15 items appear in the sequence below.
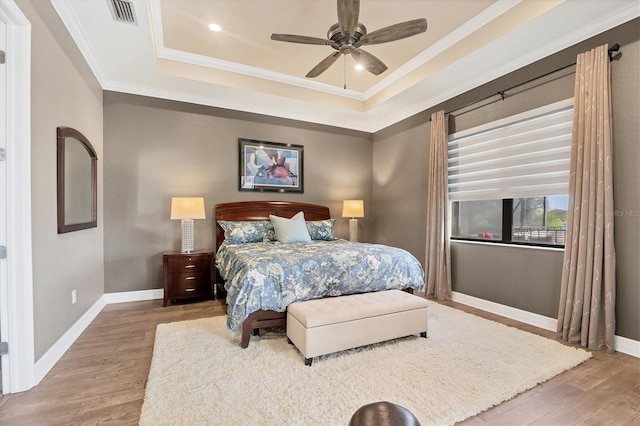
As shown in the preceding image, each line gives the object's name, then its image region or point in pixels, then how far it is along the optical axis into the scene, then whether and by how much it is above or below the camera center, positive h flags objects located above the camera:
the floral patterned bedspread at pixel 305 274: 2.48 -0.62
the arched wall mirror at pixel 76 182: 2.44 +0.24
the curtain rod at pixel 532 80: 2.50 +1.36
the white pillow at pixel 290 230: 3.97 -0.31
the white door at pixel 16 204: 1.82 +0.01
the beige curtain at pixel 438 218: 3.98 -0.13
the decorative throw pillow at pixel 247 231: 3.98 -0.33
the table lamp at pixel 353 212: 5.00 -0.07
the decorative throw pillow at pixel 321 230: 4.42 -0.34
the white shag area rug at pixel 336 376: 1.67 -1.16
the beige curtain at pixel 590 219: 2.45 -0.09
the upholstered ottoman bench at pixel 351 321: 2.22 -0.91
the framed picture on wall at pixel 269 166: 4.60 +0.67
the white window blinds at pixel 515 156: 2.91 +0.60
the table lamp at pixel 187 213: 3.79 -0.08
